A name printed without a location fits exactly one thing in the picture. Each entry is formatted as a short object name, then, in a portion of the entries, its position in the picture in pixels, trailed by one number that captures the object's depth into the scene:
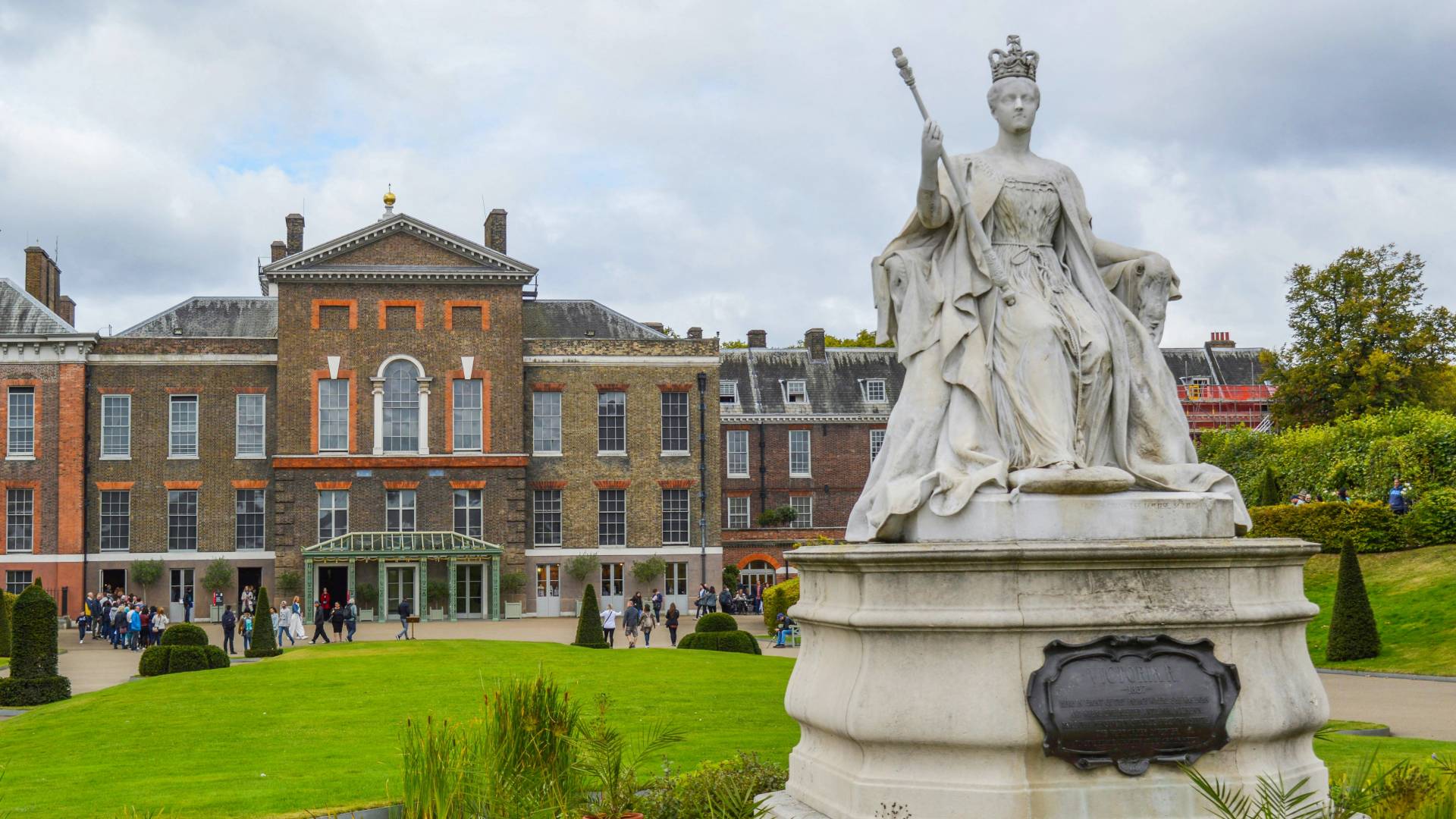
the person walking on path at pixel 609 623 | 32.19
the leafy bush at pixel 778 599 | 35.34
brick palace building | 43.94
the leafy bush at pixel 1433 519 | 28.53
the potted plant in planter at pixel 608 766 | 6.33
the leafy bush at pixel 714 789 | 6.23
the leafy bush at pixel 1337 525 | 29.45
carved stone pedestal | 5.84
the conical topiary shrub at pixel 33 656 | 22.80
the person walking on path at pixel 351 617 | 35.72
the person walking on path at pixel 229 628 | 32.12
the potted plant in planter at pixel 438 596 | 43.75
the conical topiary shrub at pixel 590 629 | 30.67
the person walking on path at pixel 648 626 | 33.77
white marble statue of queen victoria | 6.61
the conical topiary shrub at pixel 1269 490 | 34.75
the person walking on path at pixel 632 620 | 34.34
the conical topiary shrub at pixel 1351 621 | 23.72
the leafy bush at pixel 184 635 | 28.19
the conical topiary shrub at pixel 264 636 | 30.14
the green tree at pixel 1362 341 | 46.31
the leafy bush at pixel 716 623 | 30.95
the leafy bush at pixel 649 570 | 45.97
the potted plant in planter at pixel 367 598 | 43.53
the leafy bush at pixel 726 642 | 28.42
